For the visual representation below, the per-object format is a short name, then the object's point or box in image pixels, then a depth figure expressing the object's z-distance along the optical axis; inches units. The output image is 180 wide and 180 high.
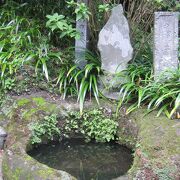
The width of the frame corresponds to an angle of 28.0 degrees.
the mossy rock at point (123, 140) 140.1
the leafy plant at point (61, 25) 196.2
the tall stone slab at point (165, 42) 186.9
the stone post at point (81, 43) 215.2
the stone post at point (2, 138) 178.1
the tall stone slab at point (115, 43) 199.5
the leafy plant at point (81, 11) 194.7
